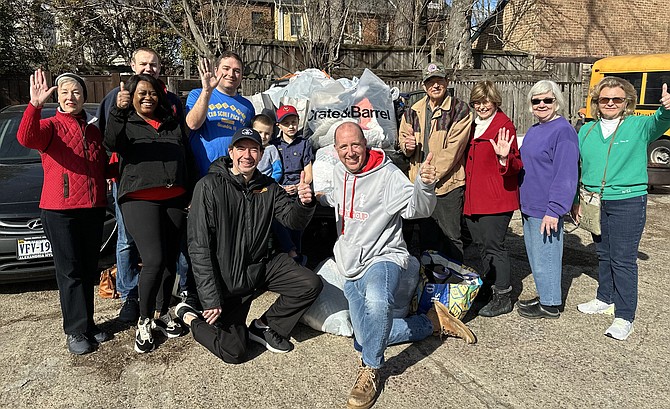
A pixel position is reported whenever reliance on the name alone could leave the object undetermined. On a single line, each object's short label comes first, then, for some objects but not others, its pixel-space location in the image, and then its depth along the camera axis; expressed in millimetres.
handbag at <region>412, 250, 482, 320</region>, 4004
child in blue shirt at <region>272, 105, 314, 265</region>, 4594
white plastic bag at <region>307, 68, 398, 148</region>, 5027
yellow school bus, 9312
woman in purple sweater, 3811
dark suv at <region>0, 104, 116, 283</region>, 4316
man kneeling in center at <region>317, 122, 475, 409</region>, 3219
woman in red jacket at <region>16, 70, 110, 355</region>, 3420
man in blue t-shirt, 3867
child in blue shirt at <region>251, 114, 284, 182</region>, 4309
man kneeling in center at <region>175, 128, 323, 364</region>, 3330
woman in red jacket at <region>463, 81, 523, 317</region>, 4008
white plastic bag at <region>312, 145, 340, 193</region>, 4499
